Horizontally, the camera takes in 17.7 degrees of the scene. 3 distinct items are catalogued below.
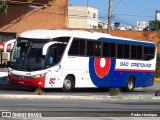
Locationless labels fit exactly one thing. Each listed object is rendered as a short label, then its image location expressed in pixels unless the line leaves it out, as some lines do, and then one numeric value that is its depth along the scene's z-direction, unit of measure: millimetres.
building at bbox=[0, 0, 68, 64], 54750
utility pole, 41888
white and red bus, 26734
